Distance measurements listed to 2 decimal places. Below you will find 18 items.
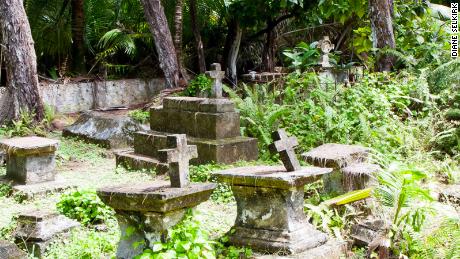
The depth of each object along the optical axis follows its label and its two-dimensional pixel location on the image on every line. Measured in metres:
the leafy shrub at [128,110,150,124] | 11.42
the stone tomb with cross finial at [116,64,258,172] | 8.13
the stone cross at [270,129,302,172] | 5.06
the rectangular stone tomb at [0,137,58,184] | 7.41
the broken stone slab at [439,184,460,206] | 6.44
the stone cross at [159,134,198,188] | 4.50
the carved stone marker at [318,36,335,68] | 12.12
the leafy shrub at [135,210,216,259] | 4.31
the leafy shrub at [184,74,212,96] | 12.00
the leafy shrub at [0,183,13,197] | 7.37
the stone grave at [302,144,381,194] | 5.97
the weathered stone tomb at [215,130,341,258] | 4.89
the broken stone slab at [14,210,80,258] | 5.40
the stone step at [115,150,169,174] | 8.17
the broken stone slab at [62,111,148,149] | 10.57
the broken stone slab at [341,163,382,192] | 5.91
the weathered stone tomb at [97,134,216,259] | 4.29
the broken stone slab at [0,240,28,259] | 4.29
